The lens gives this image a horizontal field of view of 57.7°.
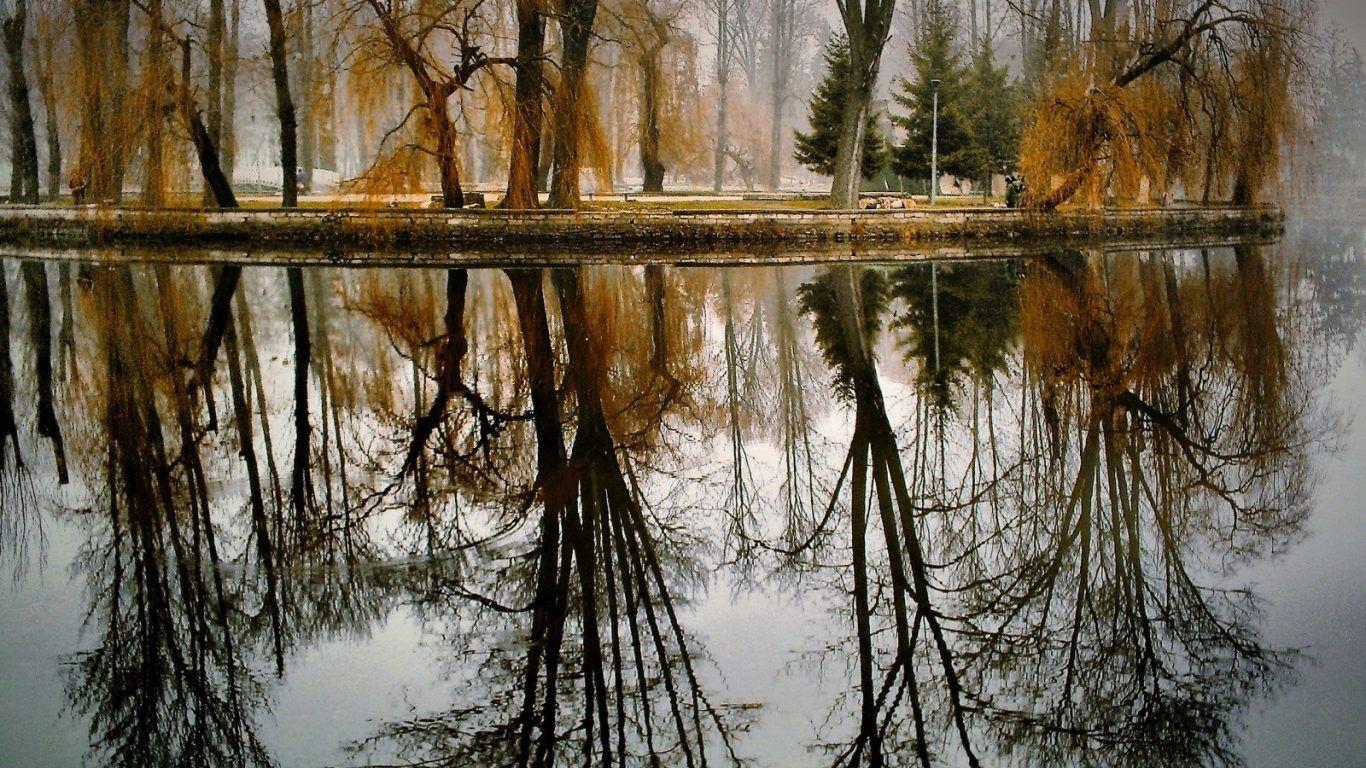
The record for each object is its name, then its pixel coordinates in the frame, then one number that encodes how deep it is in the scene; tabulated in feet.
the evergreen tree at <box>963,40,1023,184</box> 111.86
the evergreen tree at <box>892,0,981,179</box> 105.70
